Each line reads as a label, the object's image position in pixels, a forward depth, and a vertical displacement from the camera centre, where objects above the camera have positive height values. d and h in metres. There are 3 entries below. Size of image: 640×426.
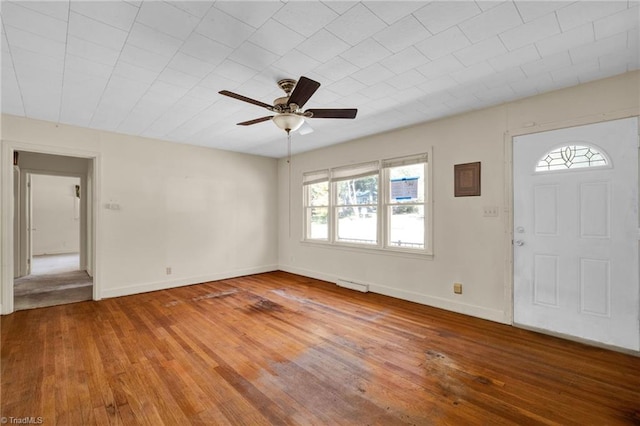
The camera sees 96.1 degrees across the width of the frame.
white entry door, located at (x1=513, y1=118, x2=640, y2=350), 2.72 -0.20
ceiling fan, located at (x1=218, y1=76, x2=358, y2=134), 2.53 +0.94
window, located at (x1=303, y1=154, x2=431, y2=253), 4.37 +0.13
